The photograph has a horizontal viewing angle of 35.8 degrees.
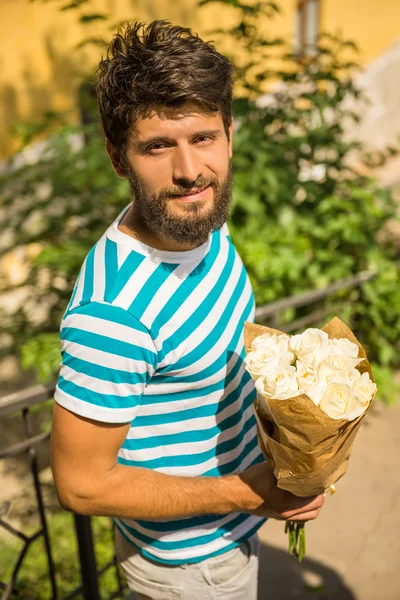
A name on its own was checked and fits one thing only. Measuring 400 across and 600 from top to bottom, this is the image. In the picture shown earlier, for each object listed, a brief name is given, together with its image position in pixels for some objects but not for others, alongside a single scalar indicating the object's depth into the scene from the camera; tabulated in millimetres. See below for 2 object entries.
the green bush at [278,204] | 3973
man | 1441
